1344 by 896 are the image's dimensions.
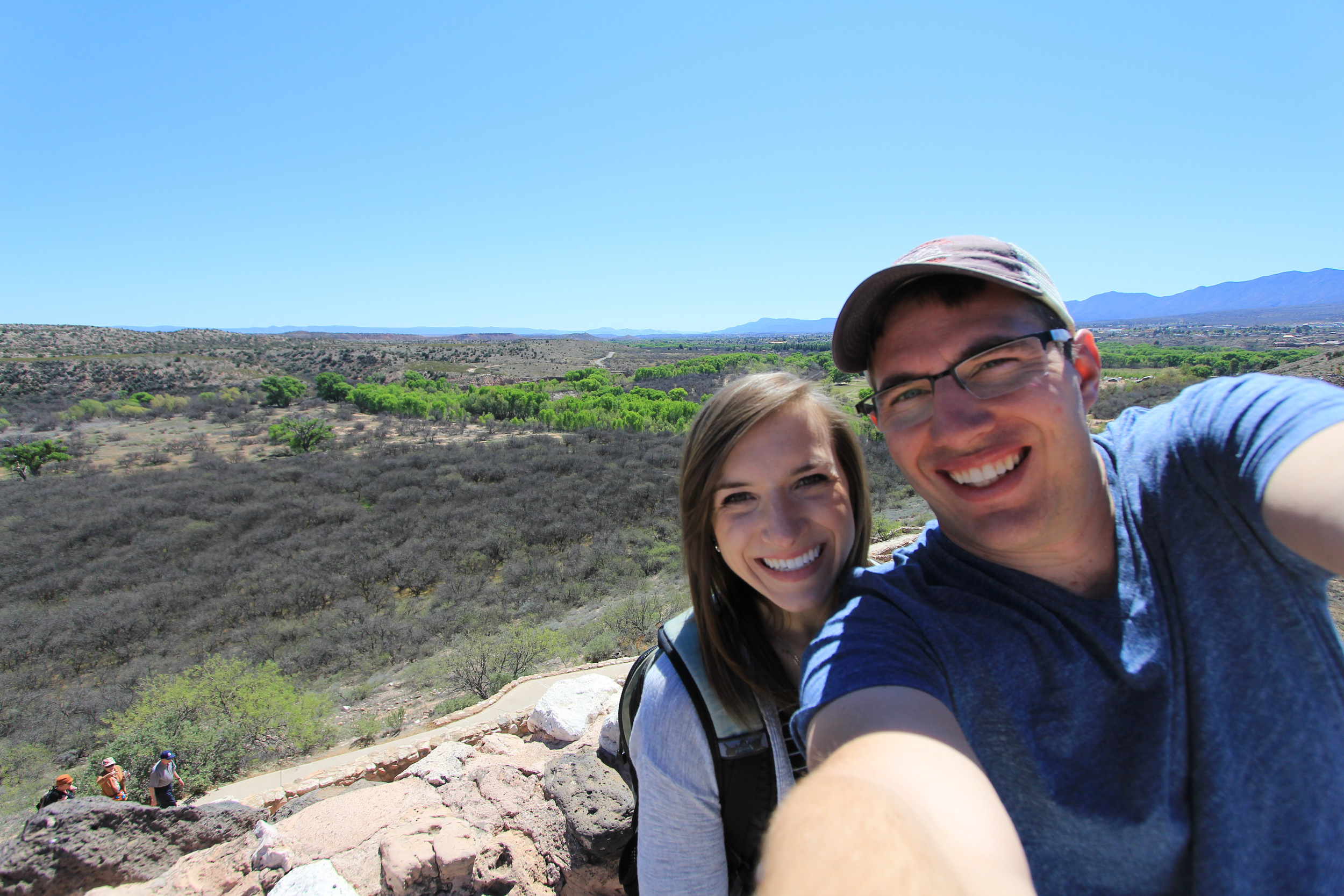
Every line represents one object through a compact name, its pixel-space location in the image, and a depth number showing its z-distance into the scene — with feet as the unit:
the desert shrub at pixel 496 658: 25.91
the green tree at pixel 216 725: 20.06
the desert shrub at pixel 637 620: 27.43
